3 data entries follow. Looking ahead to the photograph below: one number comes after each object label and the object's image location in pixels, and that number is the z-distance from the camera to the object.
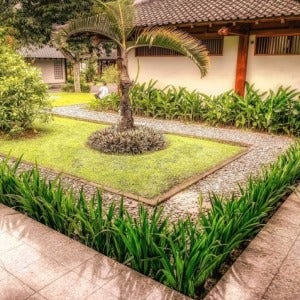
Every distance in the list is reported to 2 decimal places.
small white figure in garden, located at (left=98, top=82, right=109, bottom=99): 14.89
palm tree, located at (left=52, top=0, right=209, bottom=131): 6.66
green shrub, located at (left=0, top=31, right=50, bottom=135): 7.65
